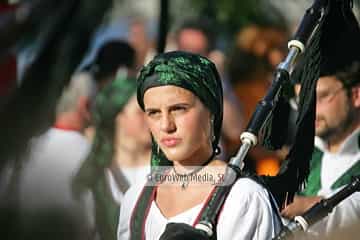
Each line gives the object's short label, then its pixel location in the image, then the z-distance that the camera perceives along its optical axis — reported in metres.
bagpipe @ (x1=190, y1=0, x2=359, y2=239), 7.65
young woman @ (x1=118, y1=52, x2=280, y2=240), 7.59
